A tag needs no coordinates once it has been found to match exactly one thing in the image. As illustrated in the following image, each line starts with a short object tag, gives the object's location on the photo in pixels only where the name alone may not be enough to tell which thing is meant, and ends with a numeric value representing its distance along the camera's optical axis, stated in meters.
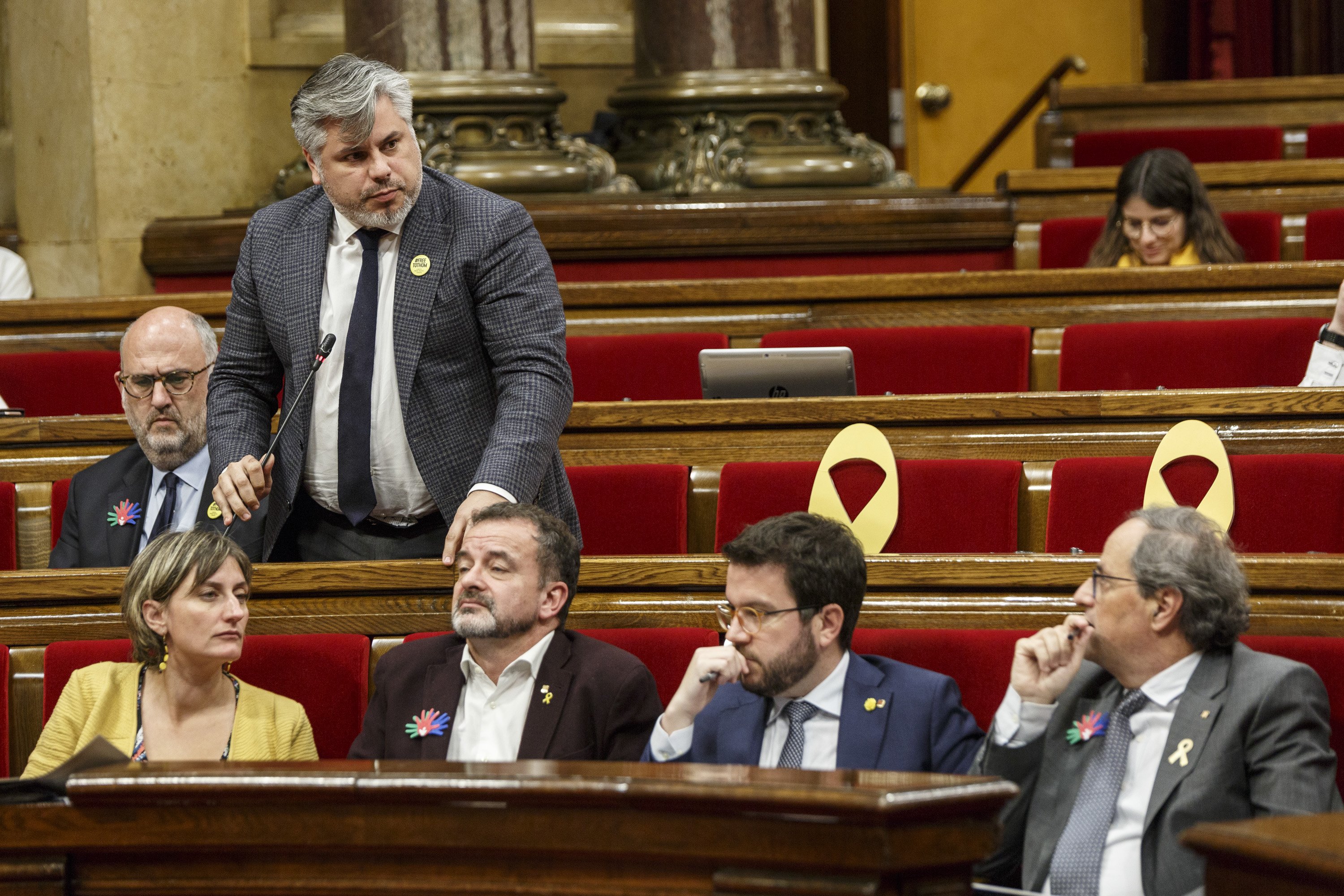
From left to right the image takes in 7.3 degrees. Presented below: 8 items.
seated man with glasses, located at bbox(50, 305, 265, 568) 18.72
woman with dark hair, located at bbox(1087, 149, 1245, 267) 19.82
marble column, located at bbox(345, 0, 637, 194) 20.57
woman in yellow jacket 18.11
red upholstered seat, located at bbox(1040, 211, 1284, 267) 20.26
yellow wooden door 29.88
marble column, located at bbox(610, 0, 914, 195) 20.74
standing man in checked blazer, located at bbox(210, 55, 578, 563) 18.15
